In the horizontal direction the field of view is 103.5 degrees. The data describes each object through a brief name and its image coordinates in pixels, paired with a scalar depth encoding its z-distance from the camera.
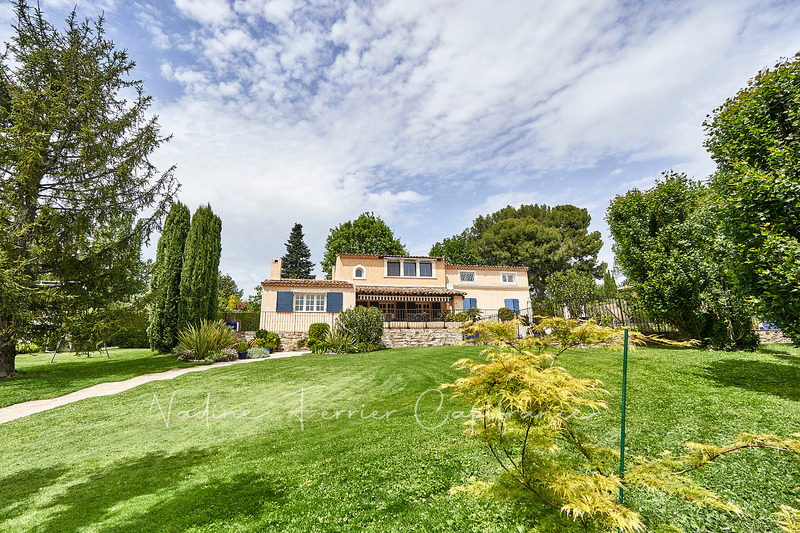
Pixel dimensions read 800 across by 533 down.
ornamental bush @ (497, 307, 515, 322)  23.30
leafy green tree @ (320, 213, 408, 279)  42.41
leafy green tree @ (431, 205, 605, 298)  42.97
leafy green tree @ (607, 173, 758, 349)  10.60
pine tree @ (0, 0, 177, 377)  10.77
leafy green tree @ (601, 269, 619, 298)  33.12
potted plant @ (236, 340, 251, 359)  16.62
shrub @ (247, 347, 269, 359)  16.73
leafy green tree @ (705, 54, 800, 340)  5.96
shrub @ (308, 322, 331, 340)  18.60
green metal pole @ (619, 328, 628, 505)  2.45
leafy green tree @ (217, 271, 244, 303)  48.93
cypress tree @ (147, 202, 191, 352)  17.45
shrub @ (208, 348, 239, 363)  15.26
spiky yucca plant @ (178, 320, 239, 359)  15.21
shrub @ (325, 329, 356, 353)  16.77
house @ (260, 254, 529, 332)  22.78
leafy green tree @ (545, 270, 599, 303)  28.45
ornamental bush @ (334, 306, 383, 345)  17.61
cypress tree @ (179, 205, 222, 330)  17.98
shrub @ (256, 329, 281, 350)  18.84
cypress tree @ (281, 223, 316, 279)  51.09
